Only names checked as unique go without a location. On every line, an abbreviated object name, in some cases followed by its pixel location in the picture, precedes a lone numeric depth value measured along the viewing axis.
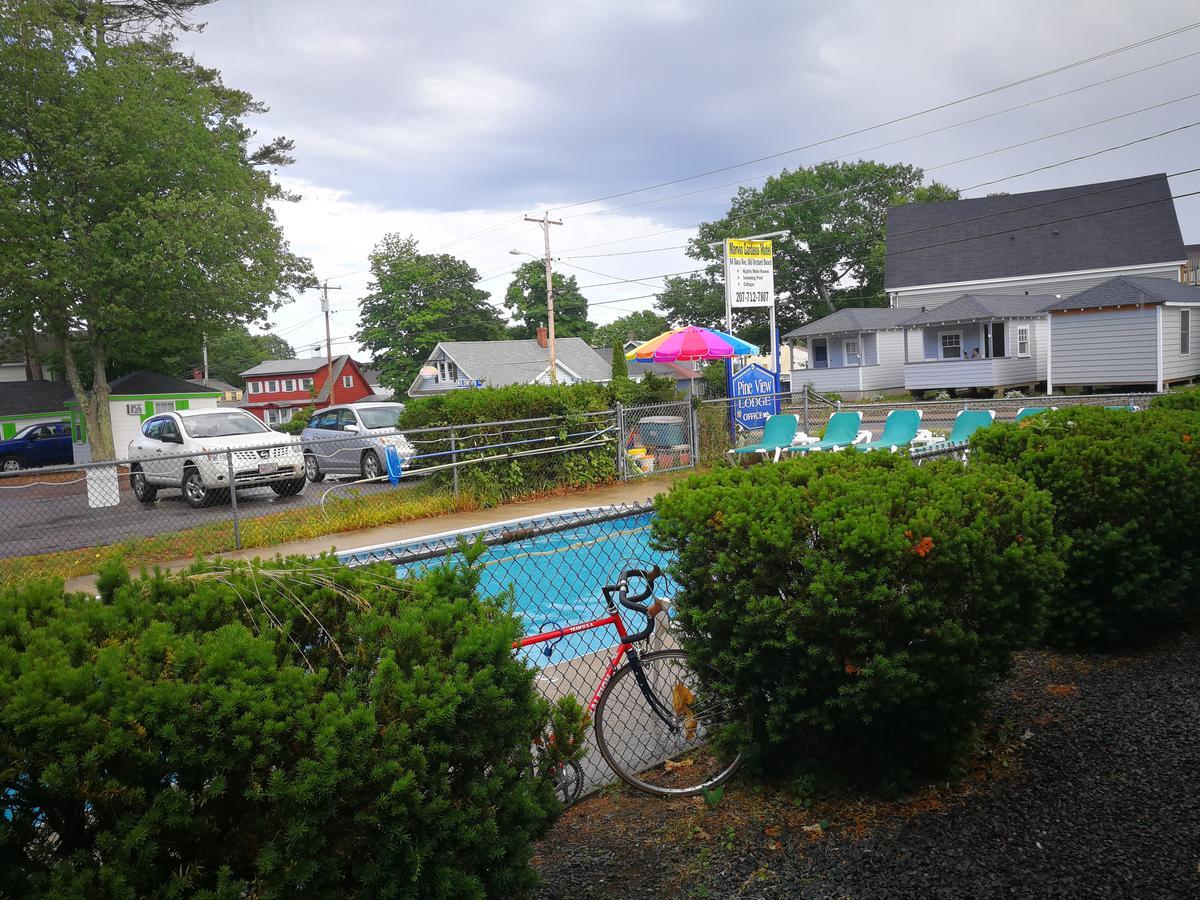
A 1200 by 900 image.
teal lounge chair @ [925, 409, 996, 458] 14.20
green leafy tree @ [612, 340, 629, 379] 26.89
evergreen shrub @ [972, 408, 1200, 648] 4.55
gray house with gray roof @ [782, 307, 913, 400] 36.91
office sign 17.22
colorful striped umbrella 21.48
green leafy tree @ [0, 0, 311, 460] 25.52
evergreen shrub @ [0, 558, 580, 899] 1.70
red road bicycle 3.65
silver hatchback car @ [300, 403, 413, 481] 16.08
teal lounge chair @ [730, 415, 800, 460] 15.58
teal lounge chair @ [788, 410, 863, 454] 15.59
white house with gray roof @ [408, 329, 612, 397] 51.00
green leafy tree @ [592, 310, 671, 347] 84.00
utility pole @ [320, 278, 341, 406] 59.31
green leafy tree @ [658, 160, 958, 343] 58.91
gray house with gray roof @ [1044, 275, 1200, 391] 27.41
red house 65.56
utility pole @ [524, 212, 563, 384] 39.49
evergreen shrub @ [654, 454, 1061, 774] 3.17
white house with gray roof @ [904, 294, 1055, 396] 31.92
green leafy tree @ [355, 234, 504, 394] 62.03
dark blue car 28.36
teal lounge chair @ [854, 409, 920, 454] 15.14
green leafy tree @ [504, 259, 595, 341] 66.62
